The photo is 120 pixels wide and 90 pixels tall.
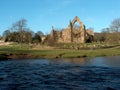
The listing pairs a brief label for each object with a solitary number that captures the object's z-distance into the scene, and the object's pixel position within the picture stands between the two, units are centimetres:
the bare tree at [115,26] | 6870
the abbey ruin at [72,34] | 7090
